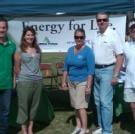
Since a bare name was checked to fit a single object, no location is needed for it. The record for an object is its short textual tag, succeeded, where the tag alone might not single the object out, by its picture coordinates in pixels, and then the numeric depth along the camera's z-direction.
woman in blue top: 3.25
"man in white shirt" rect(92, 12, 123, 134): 3.21
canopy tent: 3.88
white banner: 4.08
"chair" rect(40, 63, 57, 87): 4.86
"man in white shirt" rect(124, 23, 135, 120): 3.13
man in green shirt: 2.92
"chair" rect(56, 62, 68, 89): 4.97
